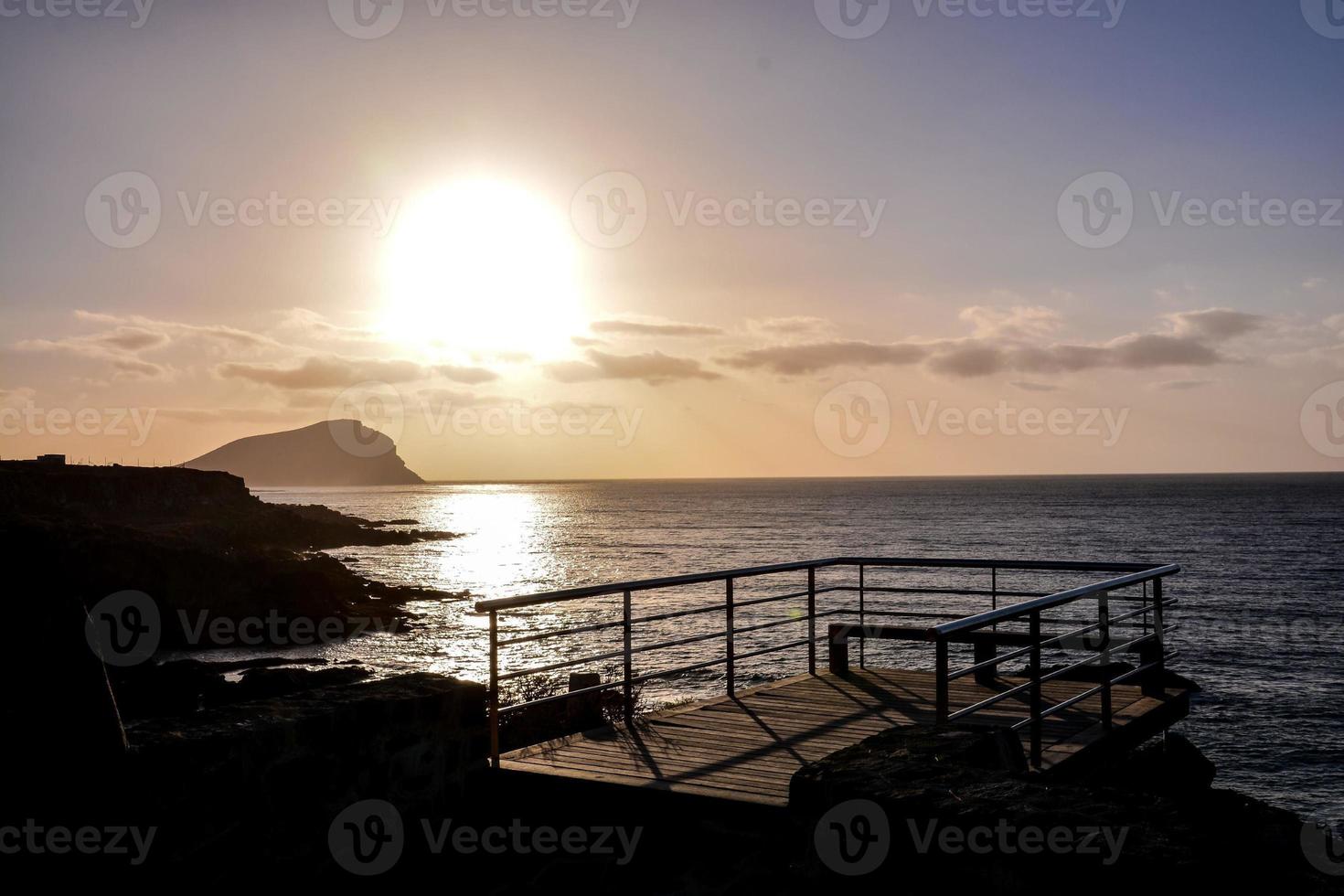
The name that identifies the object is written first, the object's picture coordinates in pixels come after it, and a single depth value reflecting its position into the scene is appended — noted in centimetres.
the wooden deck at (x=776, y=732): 648
